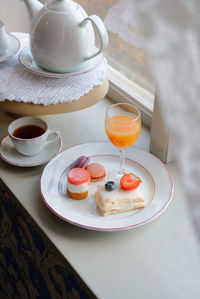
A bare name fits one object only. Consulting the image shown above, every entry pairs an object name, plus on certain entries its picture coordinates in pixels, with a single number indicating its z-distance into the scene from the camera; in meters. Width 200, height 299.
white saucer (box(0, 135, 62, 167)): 0.94
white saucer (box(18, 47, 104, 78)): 0.99
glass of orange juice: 0.87
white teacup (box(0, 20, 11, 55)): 1.09
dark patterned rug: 0.80
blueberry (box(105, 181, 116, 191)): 0.82
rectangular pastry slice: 0.80
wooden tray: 0.96
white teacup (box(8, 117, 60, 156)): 0.92
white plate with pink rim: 0.79
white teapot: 0.93
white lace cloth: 0.95
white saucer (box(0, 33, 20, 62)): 1.08
